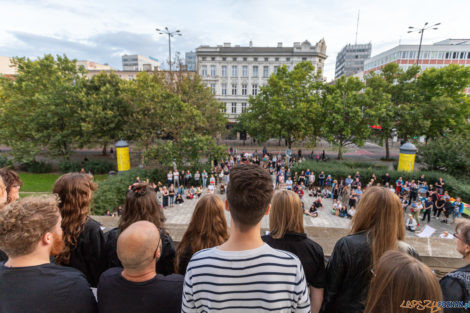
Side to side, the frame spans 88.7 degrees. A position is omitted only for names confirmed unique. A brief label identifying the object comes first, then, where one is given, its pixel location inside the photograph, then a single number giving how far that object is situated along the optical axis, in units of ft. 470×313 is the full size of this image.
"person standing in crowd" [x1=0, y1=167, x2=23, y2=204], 10.89
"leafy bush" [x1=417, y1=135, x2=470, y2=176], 63.31
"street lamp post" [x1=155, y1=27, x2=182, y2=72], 71.74
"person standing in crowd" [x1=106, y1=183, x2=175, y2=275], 9.05
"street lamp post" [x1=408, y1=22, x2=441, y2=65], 86.22
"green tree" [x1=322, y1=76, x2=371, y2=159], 80.33
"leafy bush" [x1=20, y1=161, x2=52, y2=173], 77.97
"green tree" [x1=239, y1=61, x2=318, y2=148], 87.97
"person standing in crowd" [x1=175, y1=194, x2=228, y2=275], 8.47
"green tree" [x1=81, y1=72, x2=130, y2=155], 72.23
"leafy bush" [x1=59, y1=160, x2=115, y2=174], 74.69
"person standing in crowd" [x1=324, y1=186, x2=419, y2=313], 7.30
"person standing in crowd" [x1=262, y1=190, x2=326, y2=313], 7.74
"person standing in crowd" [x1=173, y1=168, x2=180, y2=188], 58.03
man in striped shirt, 4.62
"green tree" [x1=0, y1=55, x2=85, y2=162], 73.41
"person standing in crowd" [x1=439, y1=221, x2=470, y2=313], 6.40
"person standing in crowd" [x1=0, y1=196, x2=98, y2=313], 5.49
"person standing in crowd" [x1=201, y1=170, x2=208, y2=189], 59.31
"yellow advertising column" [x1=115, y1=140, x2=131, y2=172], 64.59
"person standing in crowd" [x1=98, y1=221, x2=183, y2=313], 5.64
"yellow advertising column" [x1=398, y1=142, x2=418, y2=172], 61.46
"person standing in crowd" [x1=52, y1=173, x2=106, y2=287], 8.79
